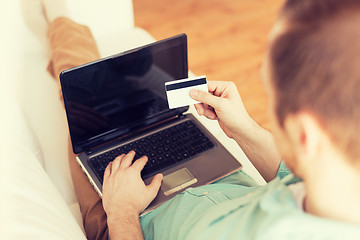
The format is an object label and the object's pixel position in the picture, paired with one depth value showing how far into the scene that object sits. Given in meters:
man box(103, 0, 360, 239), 0.40
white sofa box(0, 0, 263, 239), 0.71
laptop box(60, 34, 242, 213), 0.97
